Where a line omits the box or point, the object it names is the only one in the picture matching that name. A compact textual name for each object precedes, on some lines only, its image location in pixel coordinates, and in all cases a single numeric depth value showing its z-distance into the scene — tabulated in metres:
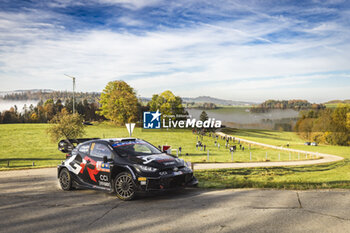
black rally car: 7.51
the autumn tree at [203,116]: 81.22
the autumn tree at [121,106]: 69.88
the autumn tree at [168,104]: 74.50
